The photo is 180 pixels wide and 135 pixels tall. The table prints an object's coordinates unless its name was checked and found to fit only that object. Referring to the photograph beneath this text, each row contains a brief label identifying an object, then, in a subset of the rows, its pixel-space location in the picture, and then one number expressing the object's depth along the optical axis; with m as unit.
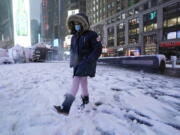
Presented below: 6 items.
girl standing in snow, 2.91
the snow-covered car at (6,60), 26.47
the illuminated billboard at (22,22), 84.81
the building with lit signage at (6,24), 93.12
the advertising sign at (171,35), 34.92
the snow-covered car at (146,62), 9.72
